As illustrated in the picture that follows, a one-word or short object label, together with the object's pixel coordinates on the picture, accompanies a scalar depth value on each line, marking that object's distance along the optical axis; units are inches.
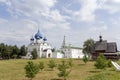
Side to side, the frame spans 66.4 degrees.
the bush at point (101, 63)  684.2
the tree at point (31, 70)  510.2
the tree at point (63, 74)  523.0
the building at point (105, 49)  1185.8
